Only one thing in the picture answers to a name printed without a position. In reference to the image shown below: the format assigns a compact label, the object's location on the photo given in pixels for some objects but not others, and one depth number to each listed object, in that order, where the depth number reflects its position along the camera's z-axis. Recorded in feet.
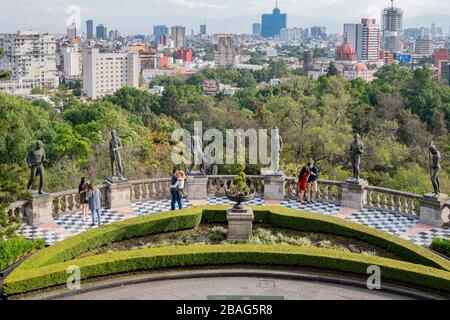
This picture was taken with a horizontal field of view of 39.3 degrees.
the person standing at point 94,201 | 75.66
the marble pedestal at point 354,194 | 84.38
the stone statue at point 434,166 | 76.28
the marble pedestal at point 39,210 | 75.77
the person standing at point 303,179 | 84.94
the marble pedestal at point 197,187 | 88.12
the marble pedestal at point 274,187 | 88.38
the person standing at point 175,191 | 79.25
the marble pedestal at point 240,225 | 68.23
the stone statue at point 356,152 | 83.51
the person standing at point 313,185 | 85.30
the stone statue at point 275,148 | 86.58
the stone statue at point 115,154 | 82.94
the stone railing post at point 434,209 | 77.10
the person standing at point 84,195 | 76.90
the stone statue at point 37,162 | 75.82
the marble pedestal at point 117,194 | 83.51
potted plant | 69.10
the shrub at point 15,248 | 59.11
